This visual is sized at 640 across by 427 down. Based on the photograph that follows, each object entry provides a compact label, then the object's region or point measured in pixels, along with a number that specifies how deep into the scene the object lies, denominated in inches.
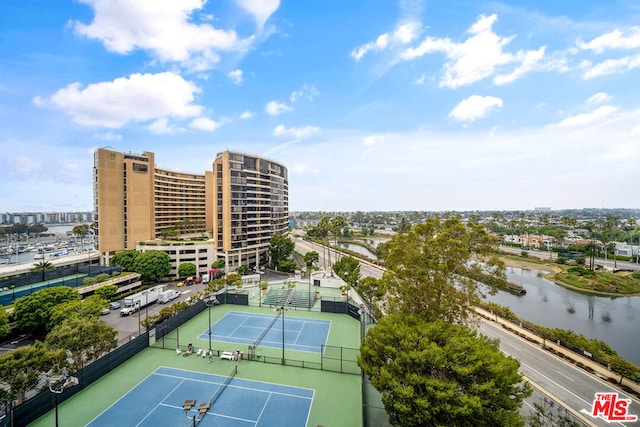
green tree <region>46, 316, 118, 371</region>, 753.2
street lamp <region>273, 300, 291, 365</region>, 1329.4
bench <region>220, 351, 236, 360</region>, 903.1
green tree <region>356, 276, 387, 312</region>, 1311.5
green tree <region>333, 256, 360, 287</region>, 1596.9
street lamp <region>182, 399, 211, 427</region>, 417.3
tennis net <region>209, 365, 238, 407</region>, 717.8
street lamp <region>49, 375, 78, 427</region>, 438.6
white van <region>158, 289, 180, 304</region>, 1567.4
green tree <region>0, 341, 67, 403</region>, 611.8
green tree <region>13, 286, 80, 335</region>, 1069.1
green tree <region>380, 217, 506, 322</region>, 671.8
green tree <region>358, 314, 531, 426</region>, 462.9
